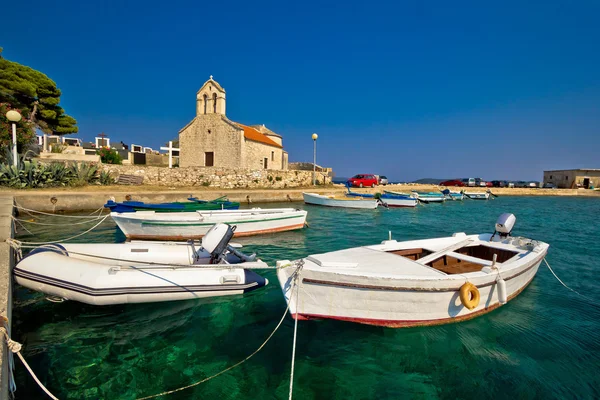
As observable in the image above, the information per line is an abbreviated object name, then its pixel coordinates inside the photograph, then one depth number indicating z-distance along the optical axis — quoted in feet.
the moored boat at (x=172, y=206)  40.83
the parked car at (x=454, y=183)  177.03
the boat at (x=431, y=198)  104.14
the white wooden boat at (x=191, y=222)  34.45
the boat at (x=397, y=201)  85.15
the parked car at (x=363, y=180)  120.06
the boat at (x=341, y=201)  74.18
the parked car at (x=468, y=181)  178.72
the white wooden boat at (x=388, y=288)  13.93
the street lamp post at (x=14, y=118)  51.78
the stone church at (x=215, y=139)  95.81
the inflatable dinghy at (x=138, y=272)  16.07
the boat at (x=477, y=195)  130.82
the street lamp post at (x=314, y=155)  94.67
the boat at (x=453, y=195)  123.56
